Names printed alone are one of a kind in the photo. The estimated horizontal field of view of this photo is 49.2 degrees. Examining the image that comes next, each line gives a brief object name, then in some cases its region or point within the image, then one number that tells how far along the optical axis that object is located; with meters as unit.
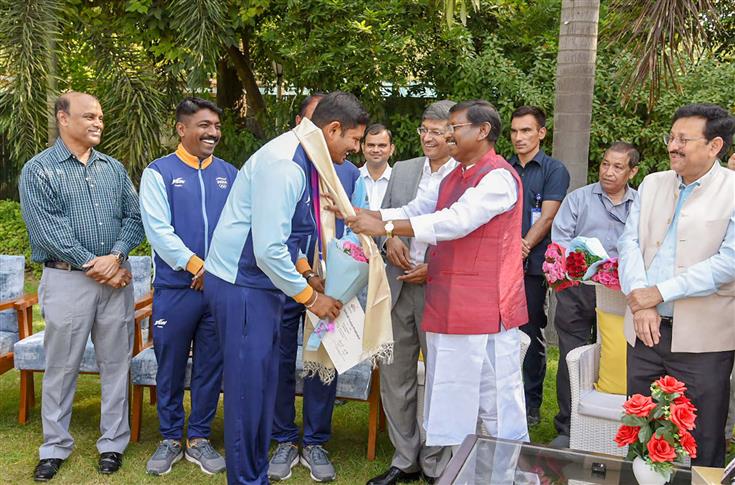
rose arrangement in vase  3.13
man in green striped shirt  4.67
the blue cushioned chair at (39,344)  5.32
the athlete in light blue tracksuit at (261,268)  3.72
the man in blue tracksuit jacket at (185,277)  4.88
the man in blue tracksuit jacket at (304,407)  4.73
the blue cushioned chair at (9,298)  5.66
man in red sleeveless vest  3.82
